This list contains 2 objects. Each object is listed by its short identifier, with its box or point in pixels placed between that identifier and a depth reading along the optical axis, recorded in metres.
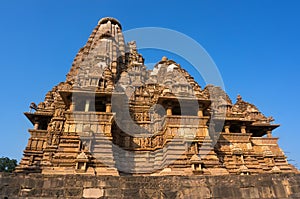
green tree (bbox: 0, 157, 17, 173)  44.62
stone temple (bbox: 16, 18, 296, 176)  15.24
